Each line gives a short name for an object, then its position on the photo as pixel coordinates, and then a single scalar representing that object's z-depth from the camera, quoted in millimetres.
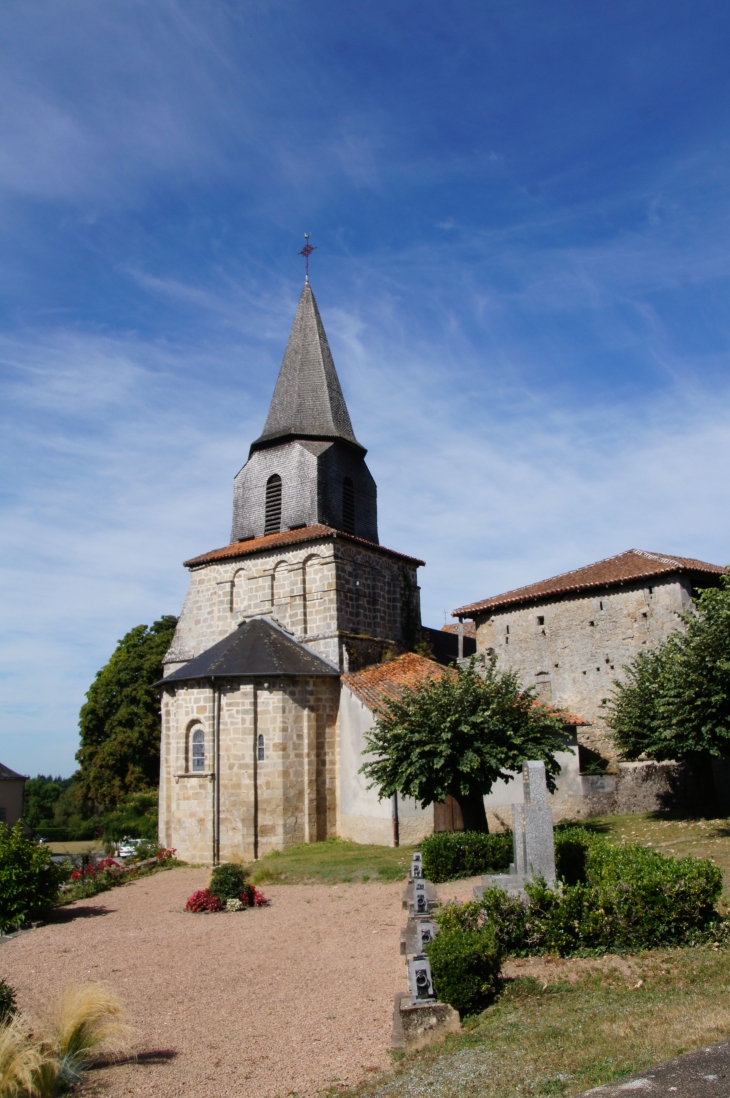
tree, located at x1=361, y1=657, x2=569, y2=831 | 15273
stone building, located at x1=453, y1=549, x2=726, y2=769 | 22516
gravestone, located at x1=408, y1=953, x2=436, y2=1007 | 7160
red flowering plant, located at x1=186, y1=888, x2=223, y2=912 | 14188
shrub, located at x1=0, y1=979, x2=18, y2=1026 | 6973
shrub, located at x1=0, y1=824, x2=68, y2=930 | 13188
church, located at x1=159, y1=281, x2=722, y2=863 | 21016
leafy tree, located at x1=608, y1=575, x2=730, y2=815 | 15688
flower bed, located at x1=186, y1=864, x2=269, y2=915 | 14195
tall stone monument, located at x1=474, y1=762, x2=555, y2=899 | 10305
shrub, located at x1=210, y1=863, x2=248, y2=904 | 14320
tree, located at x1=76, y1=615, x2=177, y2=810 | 34531
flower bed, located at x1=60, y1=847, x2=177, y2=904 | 16750
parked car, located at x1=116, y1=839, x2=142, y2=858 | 26653
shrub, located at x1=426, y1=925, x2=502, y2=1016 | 7305
